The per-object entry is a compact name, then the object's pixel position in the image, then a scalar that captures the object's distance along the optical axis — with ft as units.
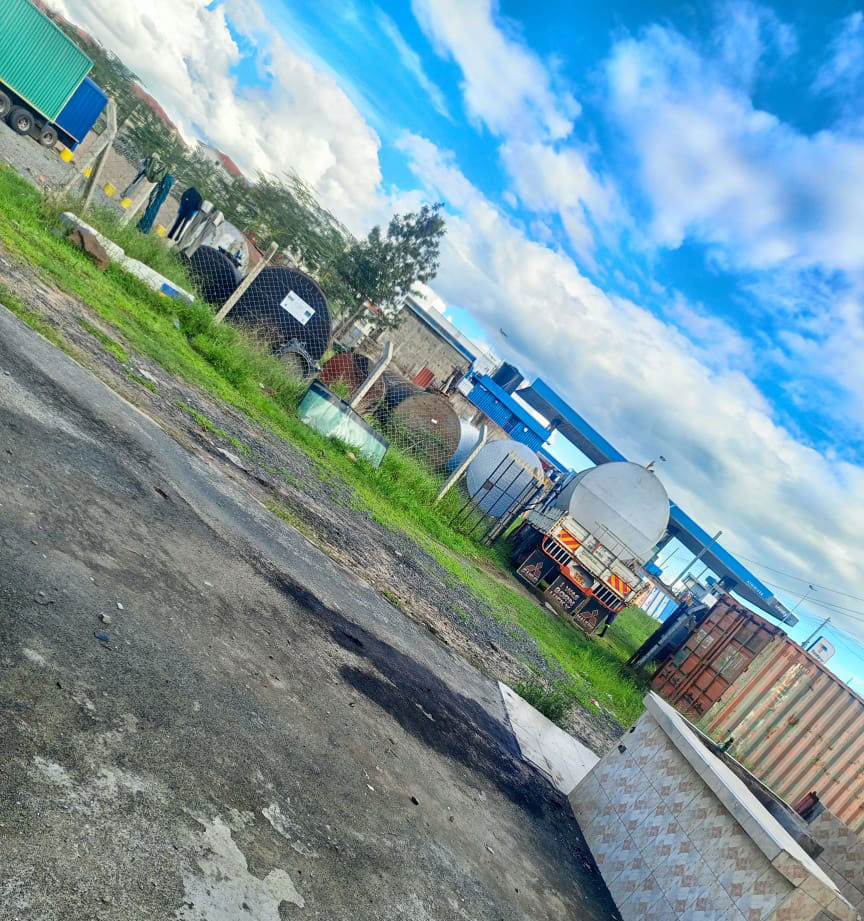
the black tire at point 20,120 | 61.52
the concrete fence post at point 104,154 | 33.80
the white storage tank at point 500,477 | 58.23
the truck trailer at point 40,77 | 58.13
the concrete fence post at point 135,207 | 37.65
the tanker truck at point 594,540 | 46.73
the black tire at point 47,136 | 65.21
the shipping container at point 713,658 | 38.37
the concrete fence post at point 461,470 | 41.02
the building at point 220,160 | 134.21
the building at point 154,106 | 130.62
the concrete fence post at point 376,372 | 37.45
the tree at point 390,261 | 101.19
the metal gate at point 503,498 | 52.39
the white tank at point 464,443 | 56.13
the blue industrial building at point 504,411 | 107.96
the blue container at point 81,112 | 66.95
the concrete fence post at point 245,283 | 36.28
